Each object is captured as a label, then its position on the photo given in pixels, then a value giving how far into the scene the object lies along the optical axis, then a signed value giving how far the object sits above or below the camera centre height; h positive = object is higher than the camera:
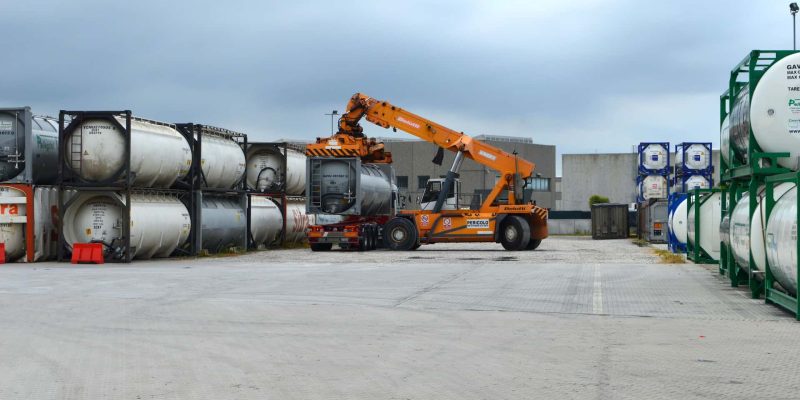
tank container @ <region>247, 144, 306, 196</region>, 36.72 +1.82
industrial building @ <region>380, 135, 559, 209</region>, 76.62 +4.10
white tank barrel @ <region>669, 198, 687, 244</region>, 29.99 -0.28
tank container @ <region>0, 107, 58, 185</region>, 26.47 +1.90
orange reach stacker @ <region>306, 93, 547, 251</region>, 33.81 +0.22
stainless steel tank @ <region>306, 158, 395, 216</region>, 33.19 +0.96
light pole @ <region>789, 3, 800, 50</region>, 20.83 +4.66
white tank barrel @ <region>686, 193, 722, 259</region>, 22.47 -0.23
